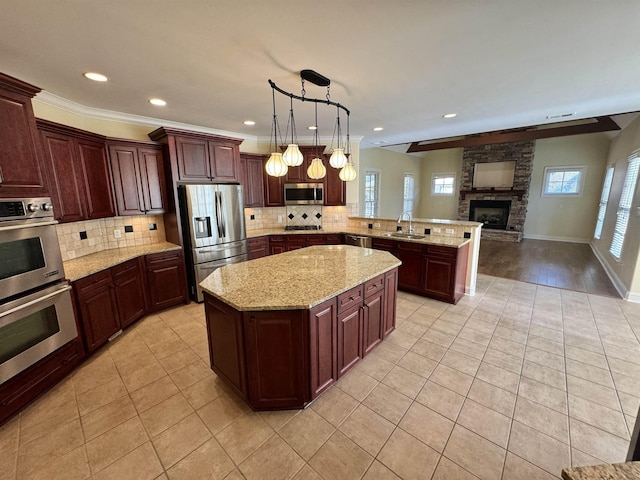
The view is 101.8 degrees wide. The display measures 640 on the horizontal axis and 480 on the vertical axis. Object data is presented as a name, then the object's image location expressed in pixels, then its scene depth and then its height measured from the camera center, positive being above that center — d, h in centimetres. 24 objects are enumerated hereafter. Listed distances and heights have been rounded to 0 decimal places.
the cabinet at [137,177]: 314 +30
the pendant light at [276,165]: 225 +29
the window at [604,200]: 597 -12
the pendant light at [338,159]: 246 +37
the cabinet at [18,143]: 179 +42
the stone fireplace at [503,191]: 788 +18
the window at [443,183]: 958 +51
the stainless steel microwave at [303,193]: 496 +11
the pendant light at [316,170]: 257 +28
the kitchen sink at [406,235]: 416 -62
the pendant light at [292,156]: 223 +36
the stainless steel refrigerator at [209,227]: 351 -38
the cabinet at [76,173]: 247 +30
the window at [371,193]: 788 +15
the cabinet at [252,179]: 458 +37
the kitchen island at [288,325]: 175 -91
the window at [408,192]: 936 +20
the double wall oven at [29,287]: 179 -64
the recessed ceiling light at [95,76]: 224 +109
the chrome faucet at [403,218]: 420 -33
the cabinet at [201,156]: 340 +62
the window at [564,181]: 734 +43
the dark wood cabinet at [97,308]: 243 -106
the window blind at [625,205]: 414 -18
